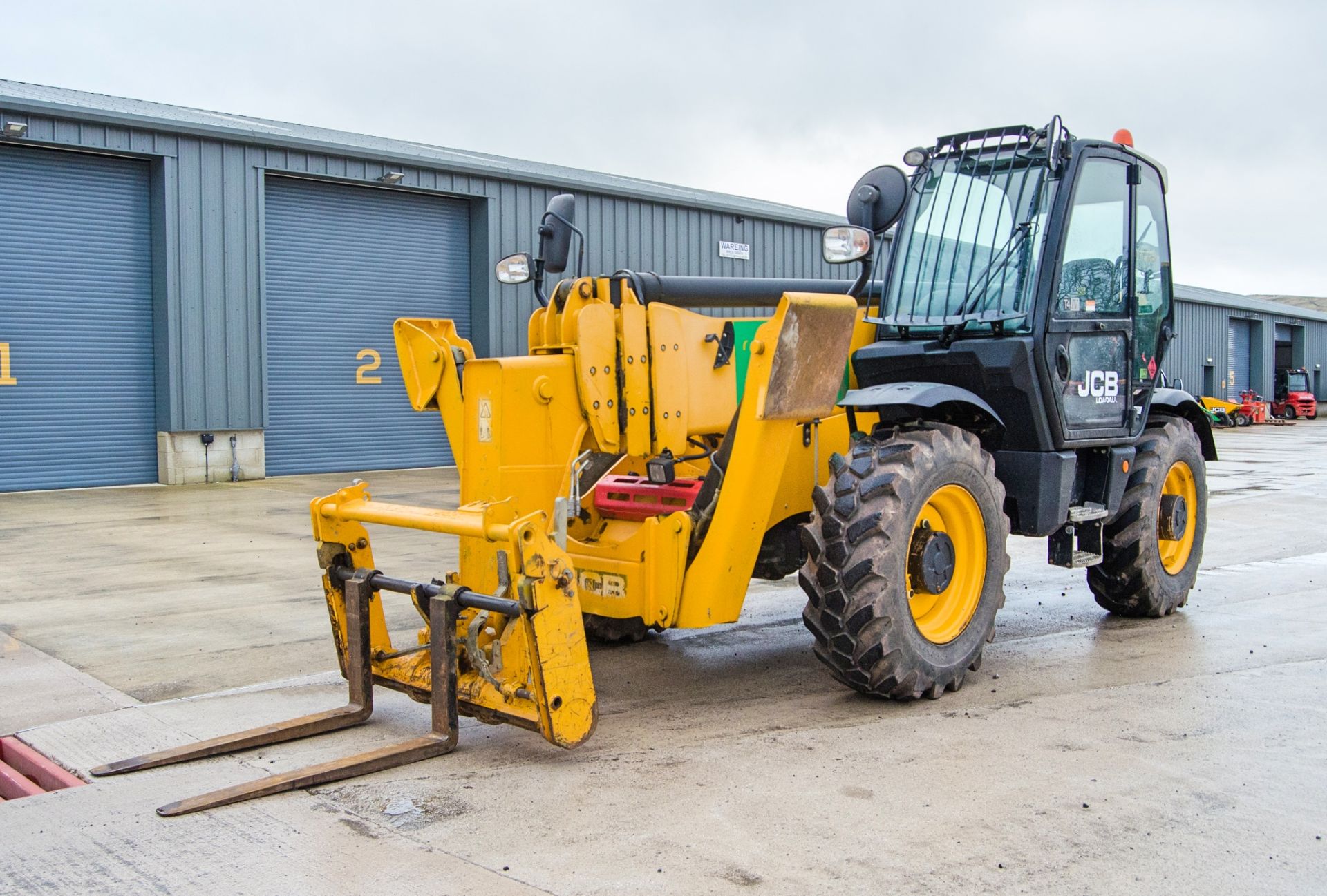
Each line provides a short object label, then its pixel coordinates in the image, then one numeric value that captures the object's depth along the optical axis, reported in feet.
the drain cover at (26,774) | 14.89
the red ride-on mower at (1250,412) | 130.62
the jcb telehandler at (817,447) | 15.85
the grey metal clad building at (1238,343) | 138.51
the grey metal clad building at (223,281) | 51.88
